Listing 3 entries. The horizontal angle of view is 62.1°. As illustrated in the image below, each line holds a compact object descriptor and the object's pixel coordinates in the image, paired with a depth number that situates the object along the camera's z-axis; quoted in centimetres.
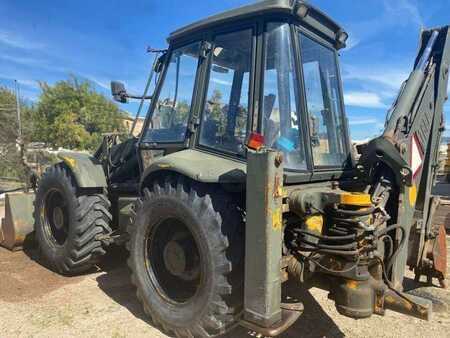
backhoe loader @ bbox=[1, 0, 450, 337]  253
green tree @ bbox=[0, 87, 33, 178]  1471
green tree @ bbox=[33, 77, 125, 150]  2420
